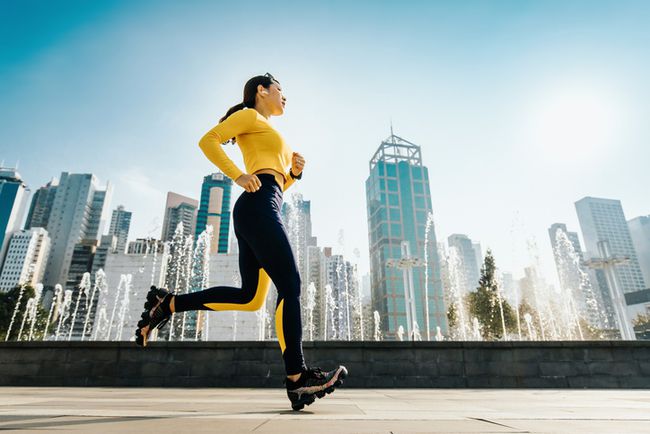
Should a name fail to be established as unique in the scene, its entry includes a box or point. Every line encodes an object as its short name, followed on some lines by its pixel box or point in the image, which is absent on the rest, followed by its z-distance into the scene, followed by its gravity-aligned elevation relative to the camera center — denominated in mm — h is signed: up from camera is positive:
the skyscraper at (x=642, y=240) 137375 +42028
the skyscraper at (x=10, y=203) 100250 +41501
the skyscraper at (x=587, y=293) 112062 +19203
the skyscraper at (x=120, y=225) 153350 +51782
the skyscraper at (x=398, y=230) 76188 +25881
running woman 2201 +682
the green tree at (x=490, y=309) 31625 +3462
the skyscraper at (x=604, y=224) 156250 +51916
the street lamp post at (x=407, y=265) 24459 +5532
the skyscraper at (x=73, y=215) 107675 +41563
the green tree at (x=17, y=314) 33375 +3768
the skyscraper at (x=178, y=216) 131225 +46883
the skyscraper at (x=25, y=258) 95250 +24455
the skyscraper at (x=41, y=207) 119688 +47198
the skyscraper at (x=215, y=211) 122438 +45202
